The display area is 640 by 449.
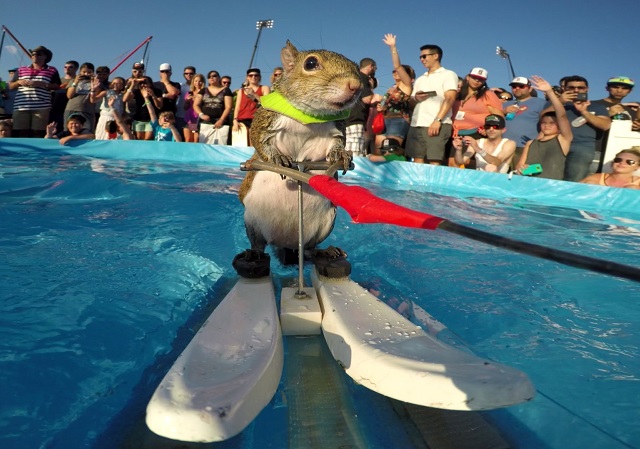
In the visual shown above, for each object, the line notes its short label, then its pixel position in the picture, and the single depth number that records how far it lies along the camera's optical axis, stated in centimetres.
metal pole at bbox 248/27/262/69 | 1440
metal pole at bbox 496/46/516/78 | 1562
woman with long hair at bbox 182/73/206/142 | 952
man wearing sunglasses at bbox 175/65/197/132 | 980
